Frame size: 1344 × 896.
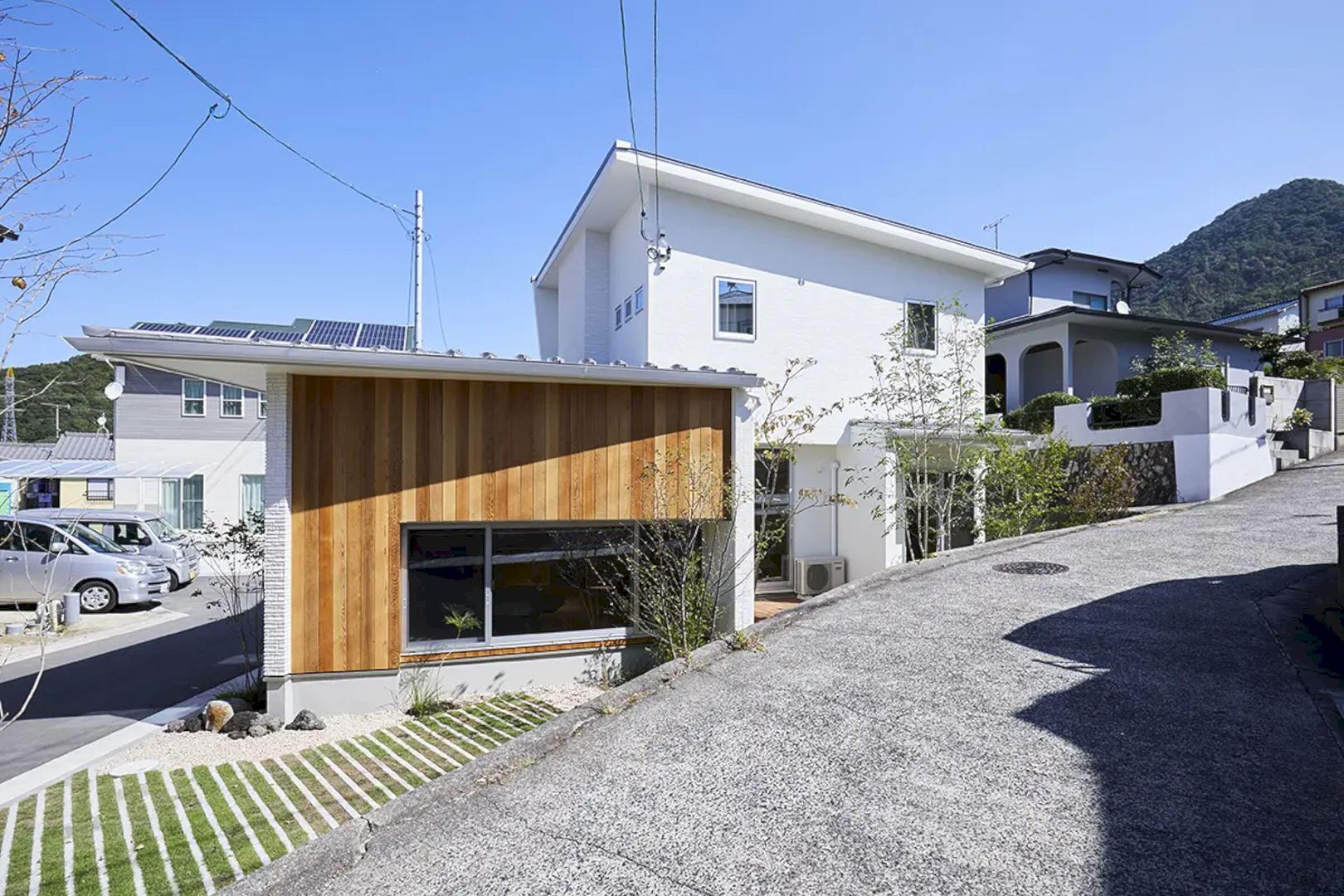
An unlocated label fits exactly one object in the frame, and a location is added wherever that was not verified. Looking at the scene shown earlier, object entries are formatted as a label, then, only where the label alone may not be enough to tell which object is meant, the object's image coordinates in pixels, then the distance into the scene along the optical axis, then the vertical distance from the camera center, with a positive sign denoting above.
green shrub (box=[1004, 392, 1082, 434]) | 15.16 +0.95
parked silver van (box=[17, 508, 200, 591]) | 13.27 -1.45
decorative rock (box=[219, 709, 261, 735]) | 6.02 -2.33
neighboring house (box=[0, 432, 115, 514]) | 16.62 -0.03
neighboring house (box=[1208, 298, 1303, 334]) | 30.69 +6.16
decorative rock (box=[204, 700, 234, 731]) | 6.15 -2.30
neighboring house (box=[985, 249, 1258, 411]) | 18.08 +3.42
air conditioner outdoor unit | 11.29 -1.98
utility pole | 12.70 +4.06
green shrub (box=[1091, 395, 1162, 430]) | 12.53 +0.80
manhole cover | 7.62 -1.33
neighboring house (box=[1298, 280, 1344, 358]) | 28.47 +5.92
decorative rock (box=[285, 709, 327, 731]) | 6.16 -2.38
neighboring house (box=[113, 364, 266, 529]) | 17.83 +0.55
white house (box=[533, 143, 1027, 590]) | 11.04 +3.03
